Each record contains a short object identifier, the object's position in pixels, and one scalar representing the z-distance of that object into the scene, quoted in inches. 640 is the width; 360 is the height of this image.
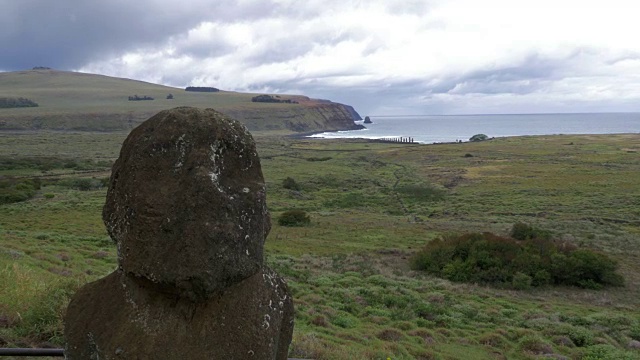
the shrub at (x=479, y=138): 5442.9
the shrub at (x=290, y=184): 1908.2
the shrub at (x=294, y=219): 1263.5
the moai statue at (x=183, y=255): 152.5
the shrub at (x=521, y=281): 756.0
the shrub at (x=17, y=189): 1359.5
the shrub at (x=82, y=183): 1684.3
